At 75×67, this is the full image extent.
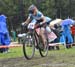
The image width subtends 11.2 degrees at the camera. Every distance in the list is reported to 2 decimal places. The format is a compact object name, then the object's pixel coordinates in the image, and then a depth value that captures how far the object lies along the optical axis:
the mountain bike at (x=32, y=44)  11.59
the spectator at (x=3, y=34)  16.81
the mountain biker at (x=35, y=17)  12.39
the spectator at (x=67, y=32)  20.06
